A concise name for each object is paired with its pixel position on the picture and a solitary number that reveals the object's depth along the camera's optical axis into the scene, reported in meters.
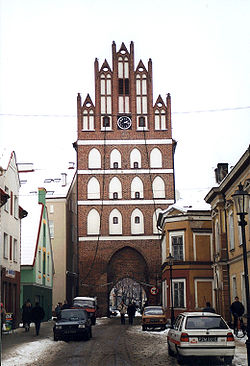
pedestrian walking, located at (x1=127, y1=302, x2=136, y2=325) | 42.44
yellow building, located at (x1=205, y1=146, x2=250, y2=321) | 28.88
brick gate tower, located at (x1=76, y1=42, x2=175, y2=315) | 54.44
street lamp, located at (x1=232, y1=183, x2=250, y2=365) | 14.03
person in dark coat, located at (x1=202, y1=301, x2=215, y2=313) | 25.14
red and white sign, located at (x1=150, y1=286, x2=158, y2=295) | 50.18
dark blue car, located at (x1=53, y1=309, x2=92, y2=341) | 23.58
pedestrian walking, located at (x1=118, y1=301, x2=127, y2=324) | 41.98
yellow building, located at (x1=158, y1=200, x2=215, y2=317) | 38.28
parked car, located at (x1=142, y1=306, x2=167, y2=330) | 31.58
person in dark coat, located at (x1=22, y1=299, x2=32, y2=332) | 31.23
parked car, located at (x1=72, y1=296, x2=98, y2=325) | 37.72
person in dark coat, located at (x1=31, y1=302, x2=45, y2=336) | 27.88
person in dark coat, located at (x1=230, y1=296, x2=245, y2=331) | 25.00
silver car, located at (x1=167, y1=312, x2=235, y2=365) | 15.06
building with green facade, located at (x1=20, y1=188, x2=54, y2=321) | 40.66
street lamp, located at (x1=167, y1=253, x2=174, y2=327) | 33.16
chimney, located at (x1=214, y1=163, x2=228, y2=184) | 38.00
